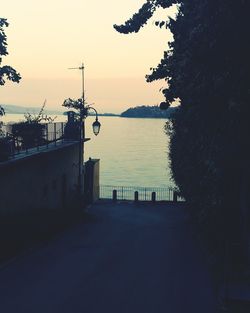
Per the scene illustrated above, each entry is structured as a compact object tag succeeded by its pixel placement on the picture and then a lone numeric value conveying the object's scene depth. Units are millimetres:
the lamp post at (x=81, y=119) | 21638
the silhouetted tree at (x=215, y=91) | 8758
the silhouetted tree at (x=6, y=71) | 13803
